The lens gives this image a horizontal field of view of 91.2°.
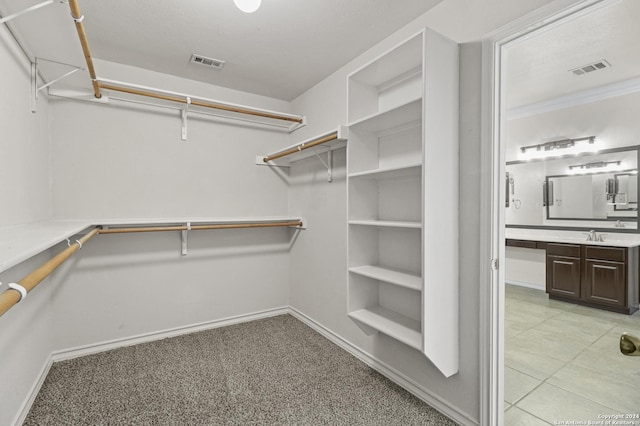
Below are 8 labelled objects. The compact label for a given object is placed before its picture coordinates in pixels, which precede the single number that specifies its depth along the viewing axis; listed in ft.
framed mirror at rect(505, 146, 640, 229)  12.37
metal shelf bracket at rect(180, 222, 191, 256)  9.67
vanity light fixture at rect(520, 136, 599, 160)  13.29
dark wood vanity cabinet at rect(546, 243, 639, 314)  11.37
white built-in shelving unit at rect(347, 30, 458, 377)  5.41
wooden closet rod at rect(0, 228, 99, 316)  2.64
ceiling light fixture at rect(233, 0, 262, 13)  4.87
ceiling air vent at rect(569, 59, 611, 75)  10.04
